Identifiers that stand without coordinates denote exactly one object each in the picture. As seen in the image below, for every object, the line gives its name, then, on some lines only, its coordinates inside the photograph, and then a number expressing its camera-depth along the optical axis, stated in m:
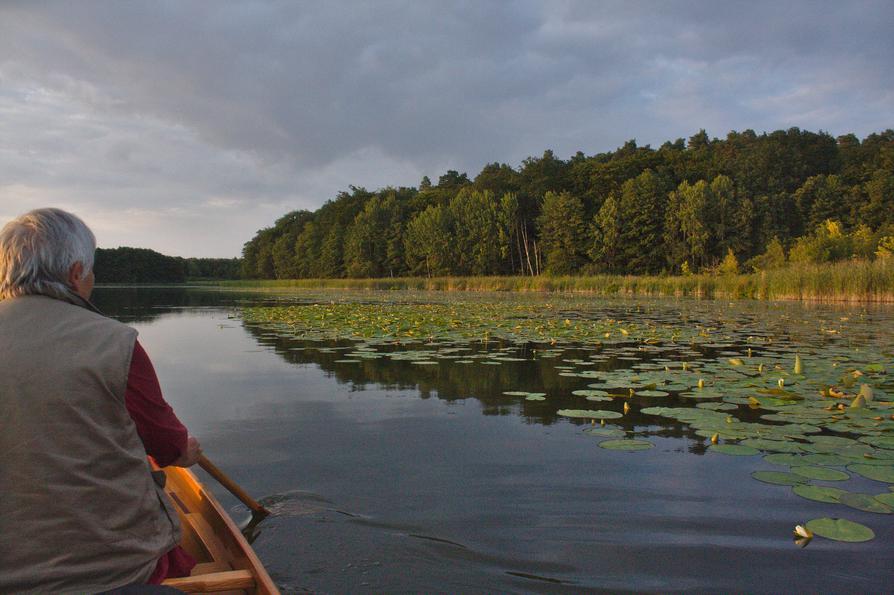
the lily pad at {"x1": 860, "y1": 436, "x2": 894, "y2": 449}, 3.76
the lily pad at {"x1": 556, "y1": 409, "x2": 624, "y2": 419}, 4.80
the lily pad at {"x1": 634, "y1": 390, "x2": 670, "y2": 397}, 5.30
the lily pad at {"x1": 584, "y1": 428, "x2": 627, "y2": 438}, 4.31
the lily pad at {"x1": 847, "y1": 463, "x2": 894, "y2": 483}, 3.20
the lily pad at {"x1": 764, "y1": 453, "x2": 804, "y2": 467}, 3.57
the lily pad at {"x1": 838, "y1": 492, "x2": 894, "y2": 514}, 2.87
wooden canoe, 1.83
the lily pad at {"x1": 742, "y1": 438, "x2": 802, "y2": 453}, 3.81
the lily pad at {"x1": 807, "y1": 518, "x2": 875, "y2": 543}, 2.60
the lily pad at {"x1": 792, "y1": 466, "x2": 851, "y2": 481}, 3.26
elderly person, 1.45
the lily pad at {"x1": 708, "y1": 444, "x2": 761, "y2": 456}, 3.83
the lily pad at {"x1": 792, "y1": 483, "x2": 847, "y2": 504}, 3.03
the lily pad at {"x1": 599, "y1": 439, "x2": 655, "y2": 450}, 3.98
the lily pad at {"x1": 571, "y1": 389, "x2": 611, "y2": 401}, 5.39
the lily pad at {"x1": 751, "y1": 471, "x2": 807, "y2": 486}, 3.27
